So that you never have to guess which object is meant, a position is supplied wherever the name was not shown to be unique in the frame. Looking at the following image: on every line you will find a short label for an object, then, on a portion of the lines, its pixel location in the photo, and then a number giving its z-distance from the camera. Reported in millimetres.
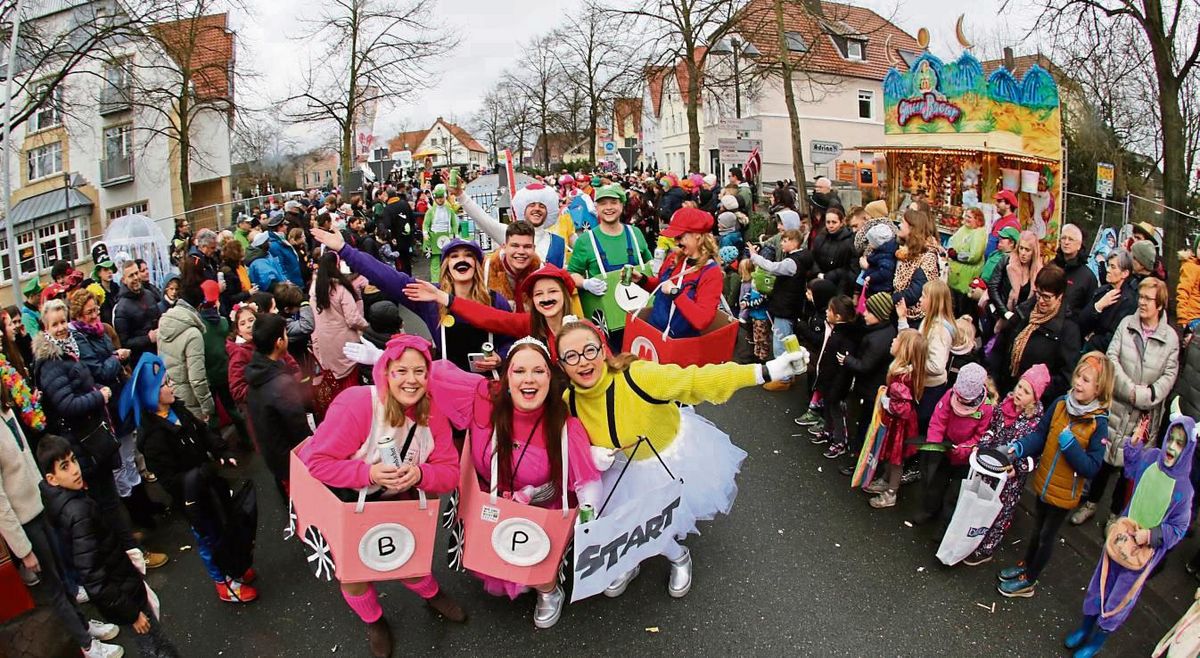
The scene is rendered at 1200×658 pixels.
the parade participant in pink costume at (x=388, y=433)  3412
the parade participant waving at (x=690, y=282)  4934
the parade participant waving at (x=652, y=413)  3465
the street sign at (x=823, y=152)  15093
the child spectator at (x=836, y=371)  5539
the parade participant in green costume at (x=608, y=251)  5438
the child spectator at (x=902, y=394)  4723
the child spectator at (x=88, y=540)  3320
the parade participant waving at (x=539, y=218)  6168
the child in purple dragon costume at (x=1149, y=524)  3223
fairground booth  11656
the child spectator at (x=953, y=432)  4355
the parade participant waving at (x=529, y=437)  3451
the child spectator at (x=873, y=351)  5352
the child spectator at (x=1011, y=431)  4106
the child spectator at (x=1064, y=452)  3738
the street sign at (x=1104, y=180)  12742
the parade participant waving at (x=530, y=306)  4355
